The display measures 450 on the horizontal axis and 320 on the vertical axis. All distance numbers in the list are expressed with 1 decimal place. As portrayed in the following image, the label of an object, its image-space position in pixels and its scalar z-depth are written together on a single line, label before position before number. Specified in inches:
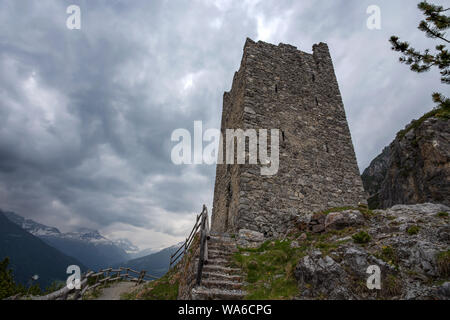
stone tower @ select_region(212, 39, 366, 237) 422.9
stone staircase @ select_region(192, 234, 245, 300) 221.5
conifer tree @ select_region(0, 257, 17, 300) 909.0
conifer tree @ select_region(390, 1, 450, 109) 233.7
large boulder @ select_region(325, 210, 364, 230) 306.0
